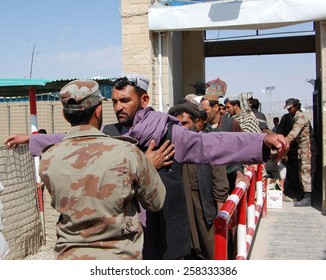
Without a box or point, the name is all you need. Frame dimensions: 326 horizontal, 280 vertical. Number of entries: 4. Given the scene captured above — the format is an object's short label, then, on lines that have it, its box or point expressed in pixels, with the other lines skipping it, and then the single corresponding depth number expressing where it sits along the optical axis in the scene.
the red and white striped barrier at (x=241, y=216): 2.63
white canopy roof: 5.96
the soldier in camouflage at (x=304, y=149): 7.12
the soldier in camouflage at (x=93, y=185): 1.95
